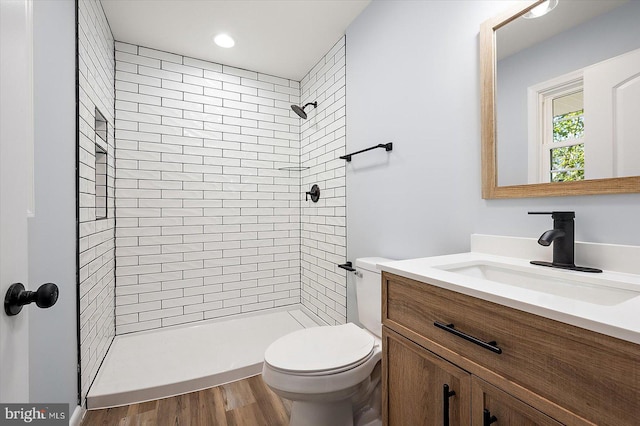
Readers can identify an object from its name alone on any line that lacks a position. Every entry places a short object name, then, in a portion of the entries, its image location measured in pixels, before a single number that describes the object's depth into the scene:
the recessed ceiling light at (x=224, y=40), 2.35
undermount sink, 0.80
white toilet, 1.23
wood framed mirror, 0.89
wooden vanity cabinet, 0.53
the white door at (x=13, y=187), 0.57
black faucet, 0.95
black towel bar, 1.79
